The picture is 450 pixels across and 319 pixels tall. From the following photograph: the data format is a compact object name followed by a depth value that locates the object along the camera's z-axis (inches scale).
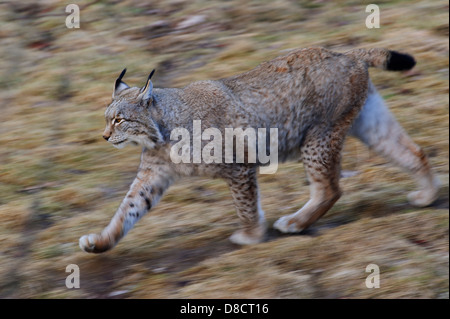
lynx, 374.3
